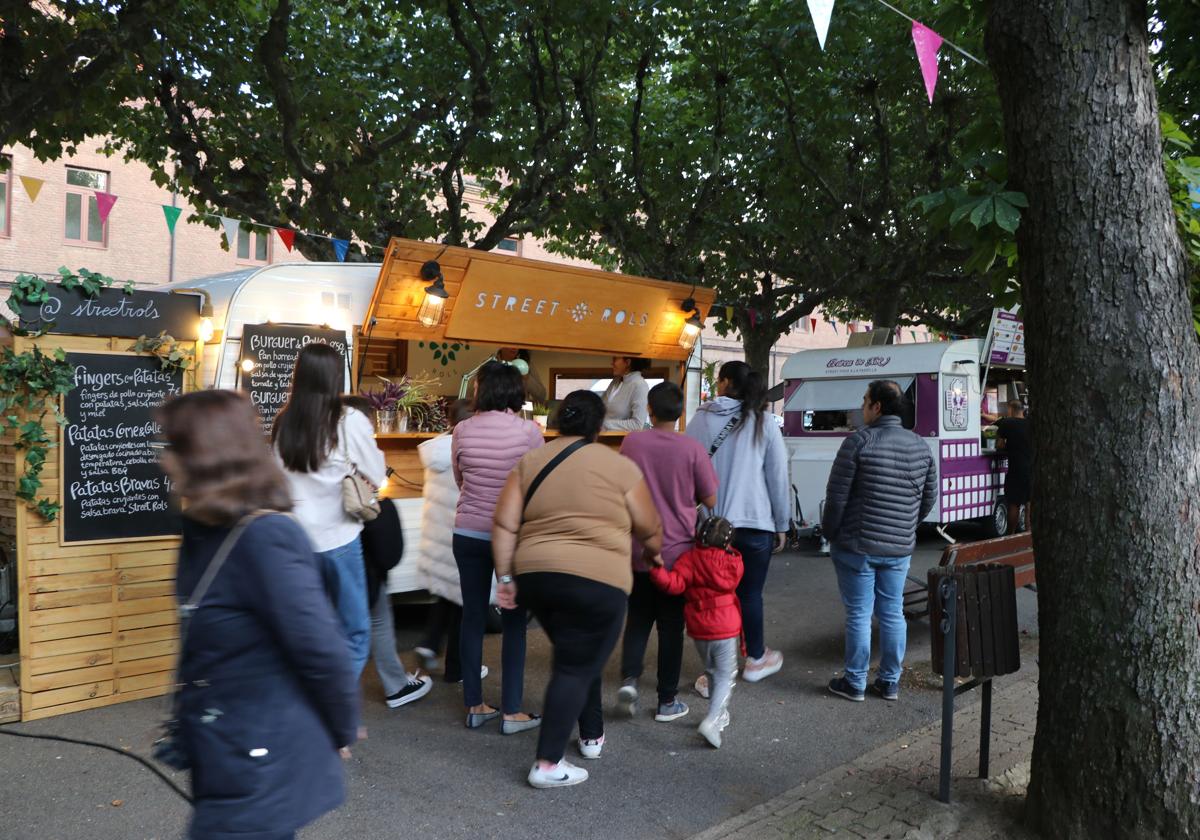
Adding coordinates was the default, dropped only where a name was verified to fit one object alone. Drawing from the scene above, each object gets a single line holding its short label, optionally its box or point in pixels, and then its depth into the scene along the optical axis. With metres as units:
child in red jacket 4.51
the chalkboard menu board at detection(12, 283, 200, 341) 4.86
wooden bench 5.26
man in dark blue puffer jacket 5.16
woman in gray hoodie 5.38
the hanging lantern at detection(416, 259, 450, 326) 7.38
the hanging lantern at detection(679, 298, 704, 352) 9.76
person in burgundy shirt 4.80
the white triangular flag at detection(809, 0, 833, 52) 5.44
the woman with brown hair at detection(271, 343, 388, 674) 4.01
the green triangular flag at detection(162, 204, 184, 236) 10.00
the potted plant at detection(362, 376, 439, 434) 7.76
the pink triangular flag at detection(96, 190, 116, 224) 10.27
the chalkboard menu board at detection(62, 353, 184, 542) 4.93
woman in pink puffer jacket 4.68
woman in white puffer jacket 5.57
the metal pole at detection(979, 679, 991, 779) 4.09
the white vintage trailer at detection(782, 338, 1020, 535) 11.40
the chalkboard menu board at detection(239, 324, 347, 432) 6.30
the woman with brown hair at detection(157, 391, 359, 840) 2.00
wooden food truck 6.43
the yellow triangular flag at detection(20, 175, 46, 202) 8.91
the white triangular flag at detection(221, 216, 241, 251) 10.98
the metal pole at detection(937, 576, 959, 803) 3.86
